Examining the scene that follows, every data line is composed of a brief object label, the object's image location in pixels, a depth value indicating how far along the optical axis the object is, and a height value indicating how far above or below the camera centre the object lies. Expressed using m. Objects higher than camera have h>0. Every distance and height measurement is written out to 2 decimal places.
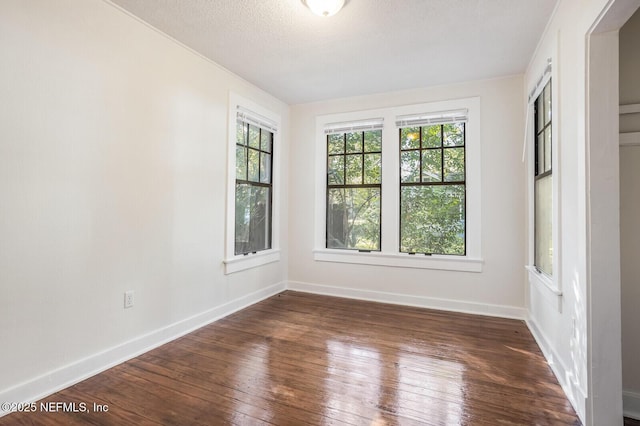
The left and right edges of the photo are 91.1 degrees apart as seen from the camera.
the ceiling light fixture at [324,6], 2.21 +1.52
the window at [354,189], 4.18 +0.40
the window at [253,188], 3.74 +0.37
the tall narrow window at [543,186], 2.66 +0.32
